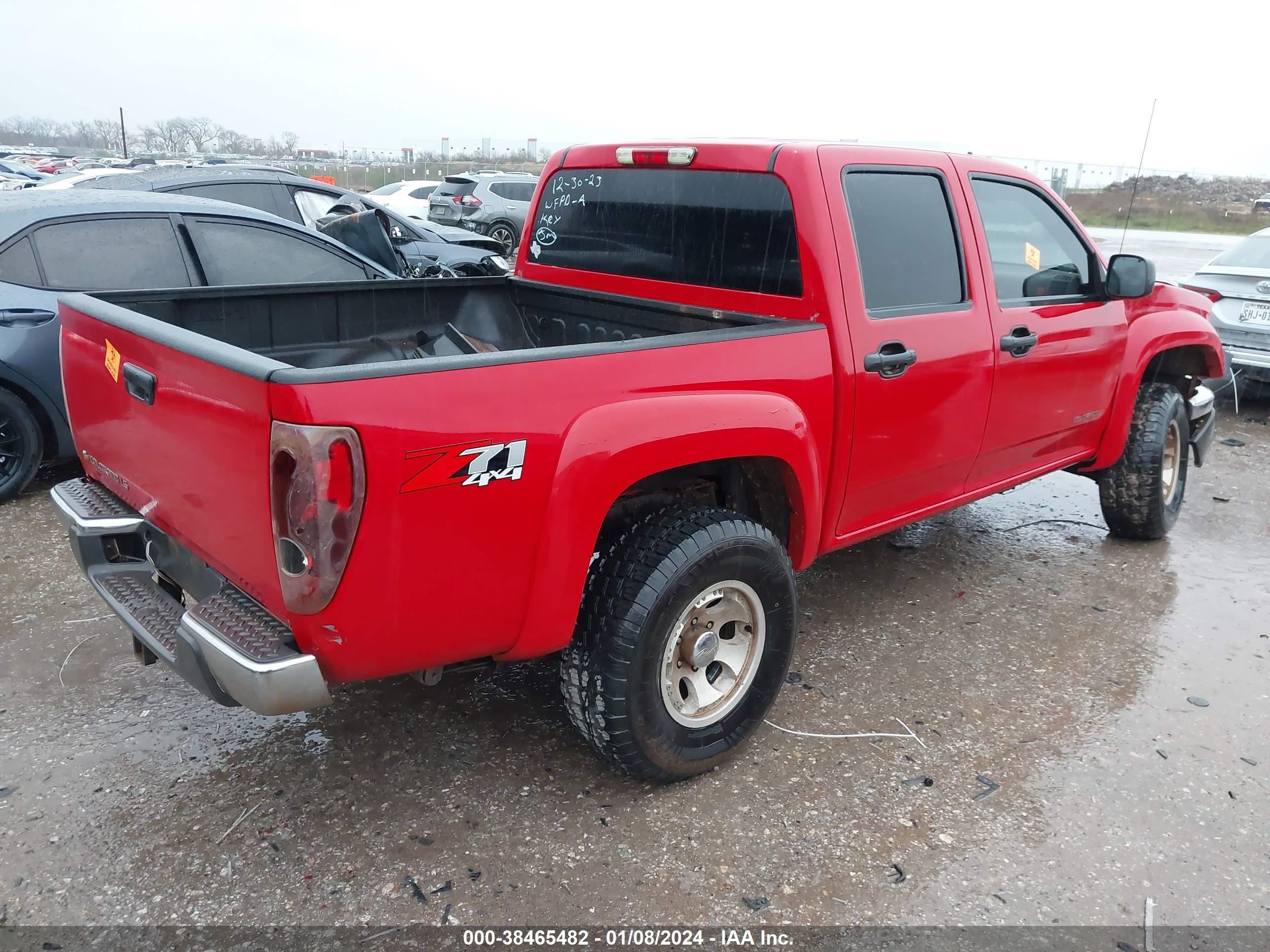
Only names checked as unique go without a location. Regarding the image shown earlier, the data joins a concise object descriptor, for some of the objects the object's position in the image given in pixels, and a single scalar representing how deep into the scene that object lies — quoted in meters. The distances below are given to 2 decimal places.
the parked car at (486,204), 20.38
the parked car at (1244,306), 7.74
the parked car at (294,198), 7.70
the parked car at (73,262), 4.91
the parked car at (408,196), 21.20
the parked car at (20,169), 15.81
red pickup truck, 2.16
